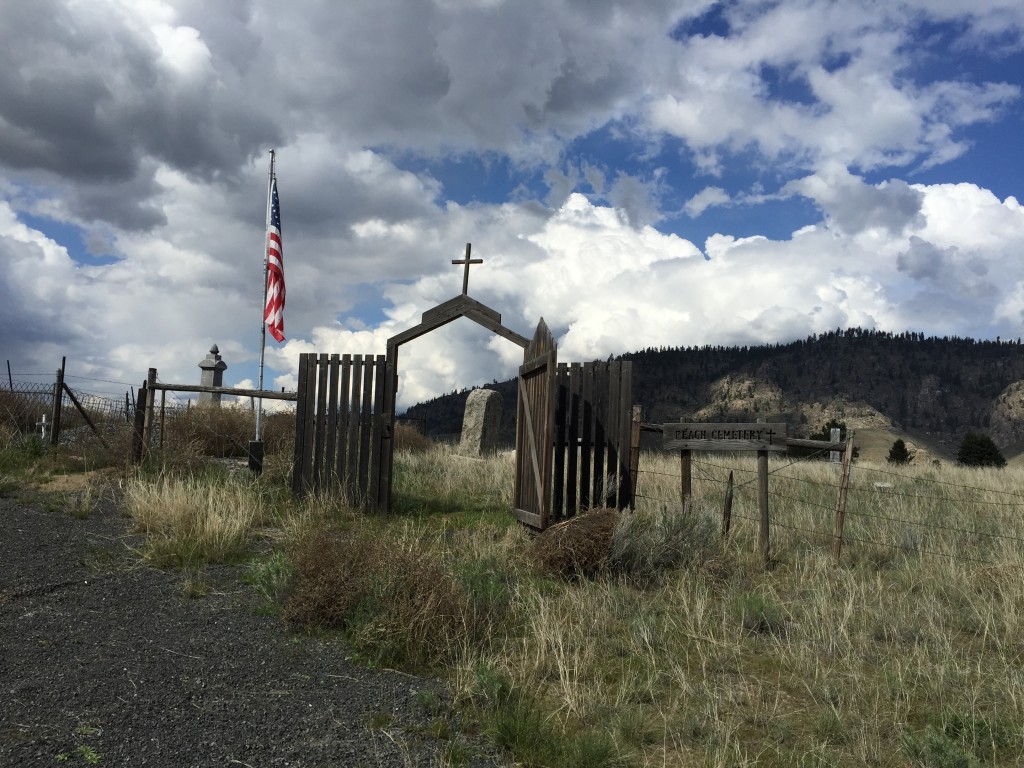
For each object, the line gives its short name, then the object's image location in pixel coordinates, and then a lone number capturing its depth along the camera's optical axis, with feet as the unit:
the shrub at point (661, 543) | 22.65
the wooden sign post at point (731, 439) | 27.20
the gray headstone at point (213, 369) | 65.57
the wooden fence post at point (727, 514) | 27.94
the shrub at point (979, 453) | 92.53
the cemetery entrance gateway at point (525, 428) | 28.40
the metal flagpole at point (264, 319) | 44.24
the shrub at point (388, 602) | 15.66
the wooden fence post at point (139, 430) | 39.91
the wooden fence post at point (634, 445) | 28.09
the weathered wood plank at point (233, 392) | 37.40
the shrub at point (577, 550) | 22.45
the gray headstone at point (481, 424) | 68.23
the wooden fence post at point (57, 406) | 45.19
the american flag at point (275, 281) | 43.96
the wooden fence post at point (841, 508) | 26.23
